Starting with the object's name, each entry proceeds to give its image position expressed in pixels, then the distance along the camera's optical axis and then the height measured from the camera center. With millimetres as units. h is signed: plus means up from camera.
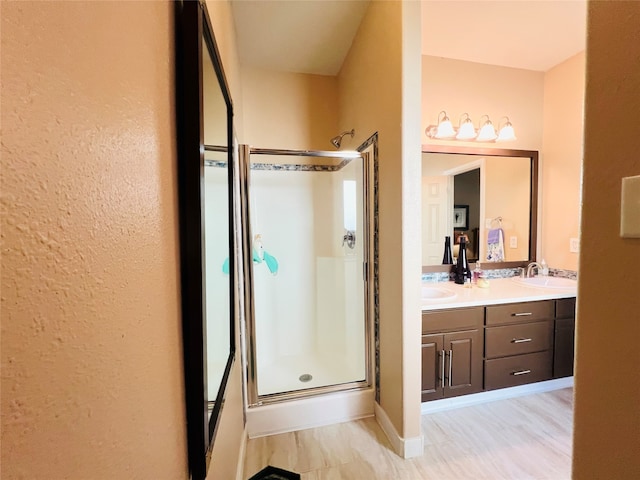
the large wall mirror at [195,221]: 600 +18
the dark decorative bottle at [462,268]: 2400 -364
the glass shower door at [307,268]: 2248 -369
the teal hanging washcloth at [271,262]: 2484 -305
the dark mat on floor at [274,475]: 1415 -1296
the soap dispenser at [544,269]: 2572 -403
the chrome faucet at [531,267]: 2588 -384
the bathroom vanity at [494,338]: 1910 -822
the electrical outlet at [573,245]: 2355 -164
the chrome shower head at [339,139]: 2258 +792
